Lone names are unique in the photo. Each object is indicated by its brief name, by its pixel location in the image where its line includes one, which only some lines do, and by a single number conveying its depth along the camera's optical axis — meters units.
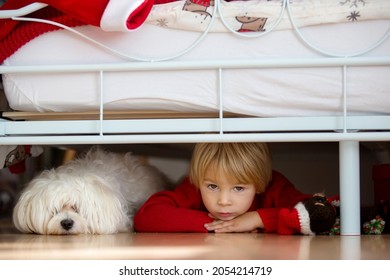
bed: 1.59
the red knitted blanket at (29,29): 1.66
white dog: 1.79
